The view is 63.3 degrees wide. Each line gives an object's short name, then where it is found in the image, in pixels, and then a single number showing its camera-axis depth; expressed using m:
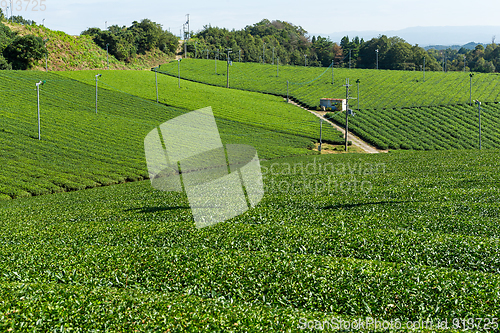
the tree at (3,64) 113.62
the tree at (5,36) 117.75
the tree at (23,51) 118.81
